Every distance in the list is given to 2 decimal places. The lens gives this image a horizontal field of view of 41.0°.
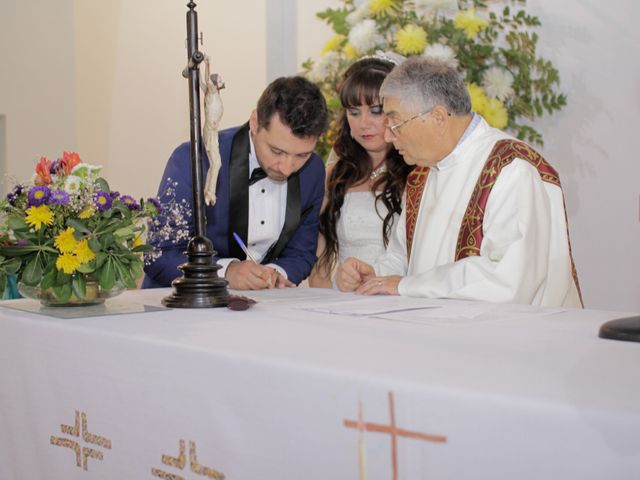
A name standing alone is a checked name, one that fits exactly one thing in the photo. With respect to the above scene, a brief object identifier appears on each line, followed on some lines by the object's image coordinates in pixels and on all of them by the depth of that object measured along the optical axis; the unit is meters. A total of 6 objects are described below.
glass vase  2.61
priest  3.05
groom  3.68
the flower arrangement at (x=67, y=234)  2.54
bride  4.27
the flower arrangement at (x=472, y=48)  4.97
